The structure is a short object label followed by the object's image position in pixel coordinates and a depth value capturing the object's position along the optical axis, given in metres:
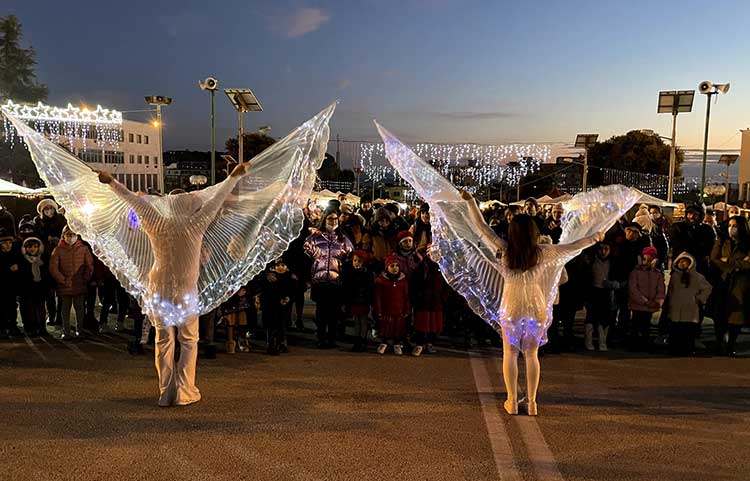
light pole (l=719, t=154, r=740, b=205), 31.93
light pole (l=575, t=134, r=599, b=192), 26.64
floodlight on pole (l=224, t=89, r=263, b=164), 15.95
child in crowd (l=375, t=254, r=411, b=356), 7.36
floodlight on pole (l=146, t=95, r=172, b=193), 18.48
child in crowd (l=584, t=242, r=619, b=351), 7.75
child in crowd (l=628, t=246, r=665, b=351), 7.65
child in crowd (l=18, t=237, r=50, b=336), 8.02
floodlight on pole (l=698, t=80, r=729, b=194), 18.52
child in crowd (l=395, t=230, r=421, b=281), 7.65
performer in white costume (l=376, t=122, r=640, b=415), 4.97
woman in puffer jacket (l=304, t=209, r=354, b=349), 7.61
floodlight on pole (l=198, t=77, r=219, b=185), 16.61
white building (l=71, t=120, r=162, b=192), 51.88
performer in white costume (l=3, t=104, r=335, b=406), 5.09
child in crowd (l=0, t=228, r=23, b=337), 7.98
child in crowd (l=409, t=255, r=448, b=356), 7.47
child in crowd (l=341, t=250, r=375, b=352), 7.62
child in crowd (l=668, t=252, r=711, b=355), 7.46
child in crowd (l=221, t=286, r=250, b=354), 7.27
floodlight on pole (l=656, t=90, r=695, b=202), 19.47
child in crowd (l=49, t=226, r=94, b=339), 7.92
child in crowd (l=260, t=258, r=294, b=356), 7.31
